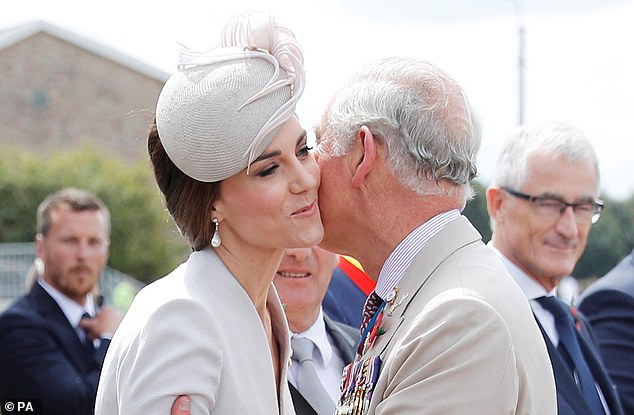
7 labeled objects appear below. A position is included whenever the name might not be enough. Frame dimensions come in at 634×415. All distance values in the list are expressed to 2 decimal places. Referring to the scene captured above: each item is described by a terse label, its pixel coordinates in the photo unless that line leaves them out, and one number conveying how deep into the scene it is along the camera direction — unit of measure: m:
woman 2.24
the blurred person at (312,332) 3.26
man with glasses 4.30
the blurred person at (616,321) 4.31
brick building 30.69
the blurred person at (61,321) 4.75
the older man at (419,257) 2.16
